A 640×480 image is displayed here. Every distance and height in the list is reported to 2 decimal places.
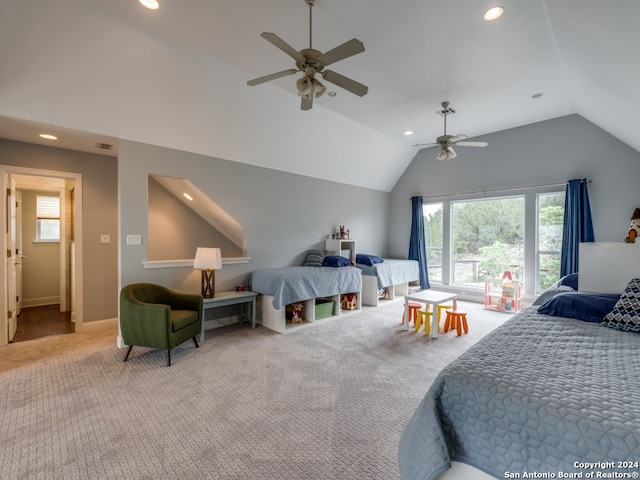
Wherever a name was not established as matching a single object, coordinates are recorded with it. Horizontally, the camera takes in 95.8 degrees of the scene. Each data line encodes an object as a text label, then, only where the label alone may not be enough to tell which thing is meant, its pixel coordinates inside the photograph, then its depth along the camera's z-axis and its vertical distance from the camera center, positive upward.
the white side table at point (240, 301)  3.58 -0.80
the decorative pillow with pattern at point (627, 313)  1.88 -0.49
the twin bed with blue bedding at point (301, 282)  3.88 -0.62
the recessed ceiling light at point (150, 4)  2.23 +1.85
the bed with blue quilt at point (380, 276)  5.34 -0.70
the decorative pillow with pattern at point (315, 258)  5.00 -0.31
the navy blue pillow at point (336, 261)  4.90 -0.36
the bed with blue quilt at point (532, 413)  0.96 -0.64
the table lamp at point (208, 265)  3.62 -0.31
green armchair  2.85 -0.82
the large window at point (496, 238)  5.01 +0.03
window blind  5.32 +0.63
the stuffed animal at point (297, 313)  4.24 -1.08
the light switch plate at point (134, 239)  3.36 +0.01
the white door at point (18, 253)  4.25 -0.18
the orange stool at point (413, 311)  4.07 -1.03
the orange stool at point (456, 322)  3.85 -1.12
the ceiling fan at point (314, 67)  1.98 +1.31
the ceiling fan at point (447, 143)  3.87 +1.31
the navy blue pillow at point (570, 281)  3.48 -0.51
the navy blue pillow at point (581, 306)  2.11 -0.50
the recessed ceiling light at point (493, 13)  2.31 +1.86
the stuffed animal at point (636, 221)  3.60 +0.24
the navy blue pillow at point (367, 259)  5.45 -0.36
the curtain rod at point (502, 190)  4.81 +0.93
